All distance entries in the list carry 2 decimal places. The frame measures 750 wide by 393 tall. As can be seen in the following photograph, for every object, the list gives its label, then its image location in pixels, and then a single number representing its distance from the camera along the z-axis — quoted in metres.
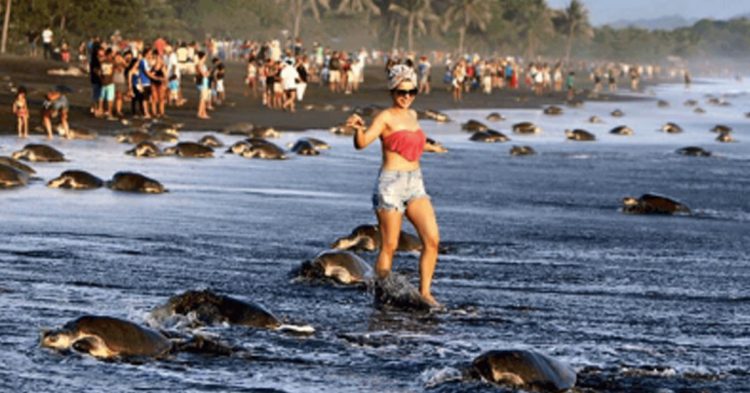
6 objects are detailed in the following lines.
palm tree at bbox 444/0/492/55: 140.88
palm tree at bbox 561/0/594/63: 162.12
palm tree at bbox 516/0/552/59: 176.25
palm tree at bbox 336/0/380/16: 134.62
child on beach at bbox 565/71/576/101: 83.21
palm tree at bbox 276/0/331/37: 134.75
